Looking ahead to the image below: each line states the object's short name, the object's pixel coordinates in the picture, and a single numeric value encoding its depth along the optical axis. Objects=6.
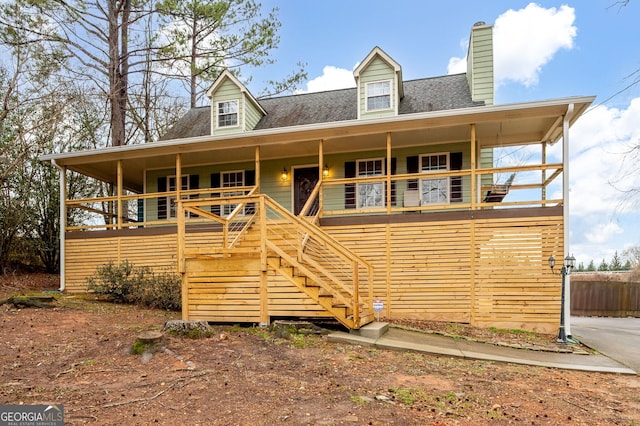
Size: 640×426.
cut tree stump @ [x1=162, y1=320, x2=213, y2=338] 5.75
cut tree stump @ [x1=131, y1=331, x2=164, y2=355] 5.03
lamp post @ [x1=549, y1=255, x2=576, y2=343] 7.26
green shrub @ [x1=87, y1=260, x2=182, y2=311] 8.75
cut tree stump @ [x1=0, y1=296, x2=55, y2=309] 7.80
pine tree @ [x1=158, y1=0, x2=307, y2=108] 16.12
